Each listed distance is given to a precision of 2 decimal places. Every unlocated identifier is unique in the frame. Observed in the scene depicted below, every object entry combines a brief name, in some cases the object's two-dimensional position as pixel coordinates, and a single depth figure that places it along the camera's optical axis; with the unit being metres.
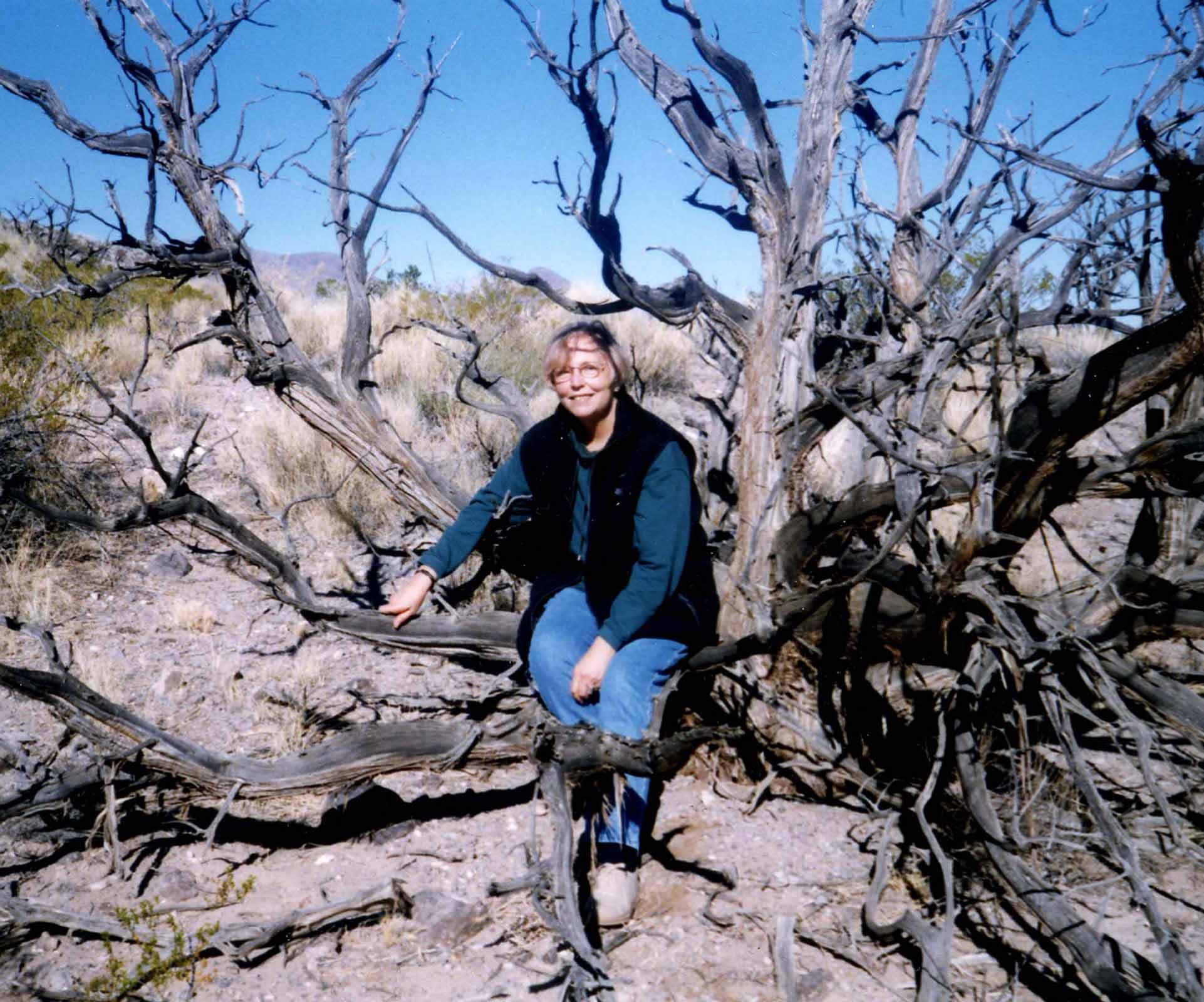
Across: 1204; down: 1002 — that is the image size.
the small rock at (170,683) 3.96
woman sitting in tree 2.61
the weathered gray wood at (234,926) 2.35
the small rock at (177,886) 2.72
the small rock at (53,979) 2.32
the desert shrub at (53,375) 5.48
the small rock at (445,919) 2.55
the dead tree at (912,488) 2.05
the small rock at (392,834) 3.06
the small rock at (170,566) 5.06
